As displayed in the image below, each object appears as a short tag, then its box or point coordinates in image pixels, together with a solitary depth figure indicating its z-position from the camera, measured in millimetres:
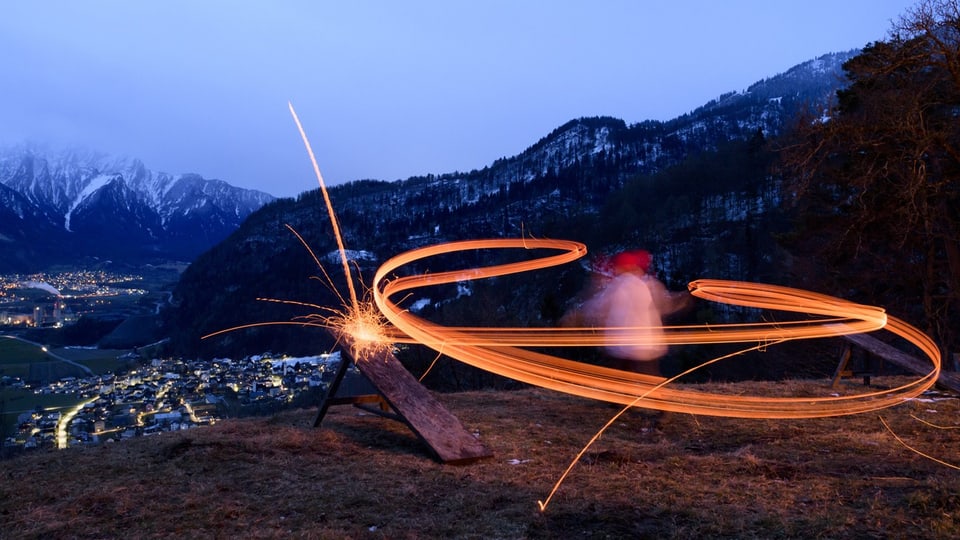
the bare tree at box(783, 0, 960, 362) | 10758
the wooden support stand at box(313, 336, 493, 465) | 7008
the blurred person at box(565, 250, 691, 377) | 8148
